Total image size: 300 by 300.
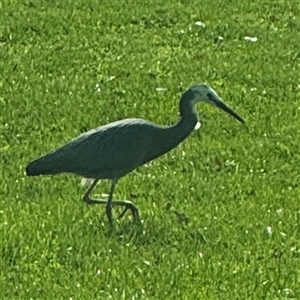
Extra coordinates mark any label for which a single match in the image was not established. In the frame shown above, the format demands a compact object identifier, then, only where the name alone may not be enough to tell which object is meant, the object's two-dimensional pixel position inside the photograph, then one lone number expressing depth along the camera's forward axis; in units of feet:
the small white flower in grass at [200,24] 97.47
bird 56.29
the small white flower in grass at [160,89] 81.10
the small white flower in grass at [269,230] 55.98
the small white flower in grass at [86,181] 61.70
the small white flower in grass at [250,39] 94.27
